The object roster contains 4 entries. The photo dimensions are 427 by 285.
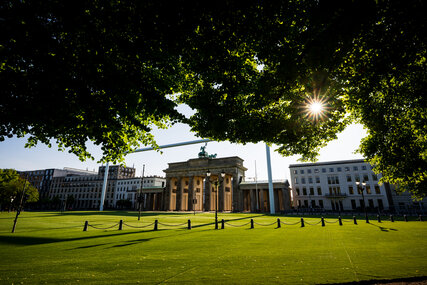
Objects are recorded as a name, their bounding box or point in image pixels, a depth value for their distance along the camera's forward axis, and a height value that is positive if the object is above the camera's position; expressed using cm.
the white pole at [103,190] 6288 +201
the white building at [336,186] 5350 +271
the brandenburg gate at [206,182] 5469 +431
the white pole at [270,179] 4106 +345
